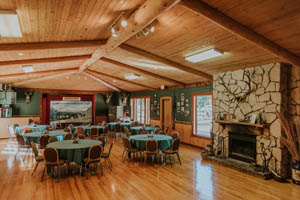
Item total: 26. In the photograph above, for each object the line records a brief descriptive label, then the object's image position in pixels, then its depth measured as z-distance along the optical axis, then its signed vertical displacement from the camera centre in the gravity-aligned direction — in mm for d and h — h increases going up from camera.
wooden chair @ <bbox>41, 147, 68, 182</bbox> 5035 -1256
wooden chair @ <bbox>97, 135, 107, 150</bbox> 6486 -1030
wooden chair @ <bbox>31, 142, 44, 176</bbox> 5436 -1331
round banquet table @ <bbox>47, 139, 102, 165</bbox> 5293 -1178
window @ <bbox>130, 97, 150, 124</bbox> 13297 -191
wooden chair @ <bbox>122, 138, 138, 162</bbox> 6627 -1279
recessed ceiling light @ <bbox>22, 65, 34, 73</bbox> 7158 +1288
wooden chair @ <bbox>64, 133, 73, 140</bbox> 7004 -1038
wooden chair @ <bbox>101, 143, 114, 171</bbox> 5957 -1441
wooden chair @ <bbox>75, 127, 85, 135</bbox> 9191 -1075
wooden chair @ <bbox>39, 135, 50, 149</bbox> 6957 -1176
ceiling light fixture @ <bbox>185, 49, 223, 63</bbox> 5339 +1392
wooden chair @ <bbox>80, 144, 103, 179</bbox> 5301 -1244
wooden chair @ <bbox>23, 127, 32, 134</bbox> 8058 -995
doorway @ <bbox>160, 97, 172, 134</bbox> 11016 -308
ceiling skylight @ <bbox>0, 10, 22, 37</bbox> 3160 +1366
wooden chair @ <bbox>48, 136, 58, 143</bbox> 6481 -1045
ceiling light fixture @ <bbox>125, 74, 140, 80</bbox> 9876 +1450
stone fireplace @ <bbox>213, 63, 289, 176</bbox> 5473 -130
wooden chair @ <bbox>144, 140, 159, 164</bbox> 6258 -1219
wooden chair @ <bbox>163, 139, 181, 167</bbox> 6426 -1273
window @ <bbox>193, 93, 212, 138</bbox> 8867 -315
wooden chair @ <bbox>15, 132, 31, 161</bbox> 7172 -1230
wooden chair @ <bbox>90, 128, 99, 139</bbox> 9695 -1259
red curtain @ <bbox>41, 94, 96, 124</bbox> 13527 +24
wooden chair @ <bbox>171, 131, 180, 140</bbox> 7634 -1043
